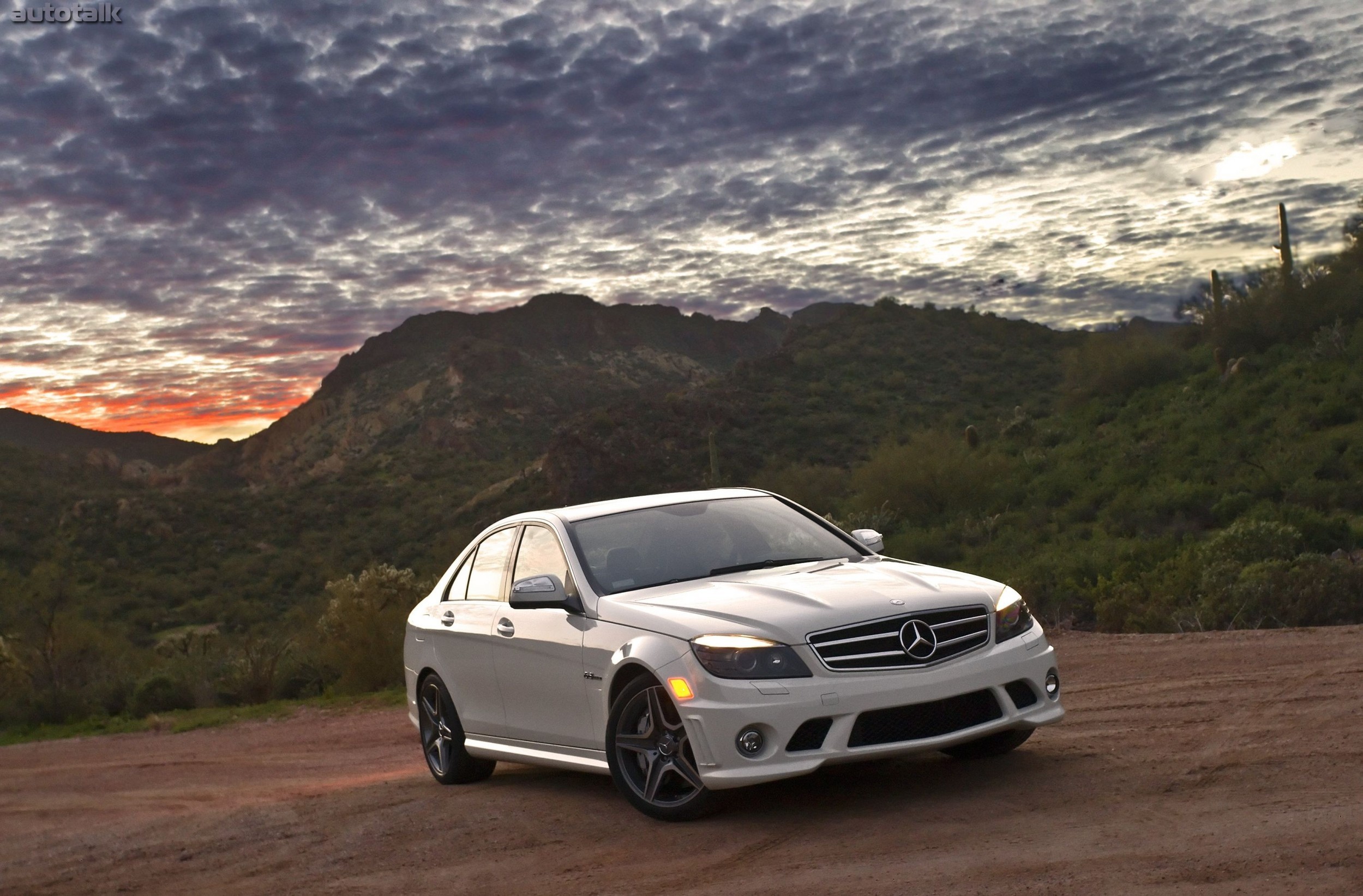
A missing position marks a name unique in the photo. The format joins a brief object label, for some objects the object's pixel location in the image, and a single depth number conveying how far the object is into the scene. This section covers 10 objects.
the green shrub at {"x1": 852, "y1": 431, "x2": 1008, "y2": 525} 33.62
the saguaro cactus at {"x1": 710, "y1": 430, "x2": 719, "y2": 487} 33.66
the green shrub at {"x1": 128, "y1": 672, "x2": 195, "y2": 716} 21.80
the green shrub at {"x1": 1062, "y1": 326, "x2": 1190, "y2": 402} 45.44
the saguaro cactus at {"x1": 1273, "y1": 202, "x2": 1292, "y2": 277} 41.16
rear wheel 8.94
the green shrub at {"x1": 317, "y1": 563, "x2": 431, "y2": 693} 20.52
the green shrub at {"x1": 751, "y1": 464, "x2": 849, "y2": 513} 37.16
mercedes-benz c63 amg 6.44
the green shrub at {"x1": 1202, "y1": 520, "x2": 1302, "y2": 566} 16.59
